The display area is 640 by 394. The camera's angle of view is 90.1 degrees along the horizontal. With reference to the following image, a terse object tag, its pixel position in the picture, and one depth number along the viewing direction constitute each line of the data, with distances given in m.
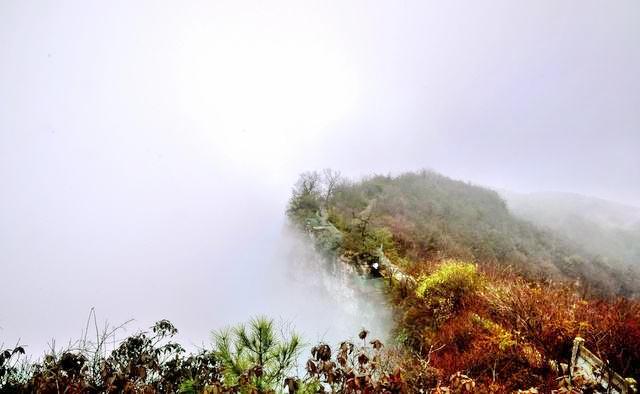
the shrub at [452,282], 11.62
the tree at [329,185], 26.98
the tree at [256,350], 5.30
